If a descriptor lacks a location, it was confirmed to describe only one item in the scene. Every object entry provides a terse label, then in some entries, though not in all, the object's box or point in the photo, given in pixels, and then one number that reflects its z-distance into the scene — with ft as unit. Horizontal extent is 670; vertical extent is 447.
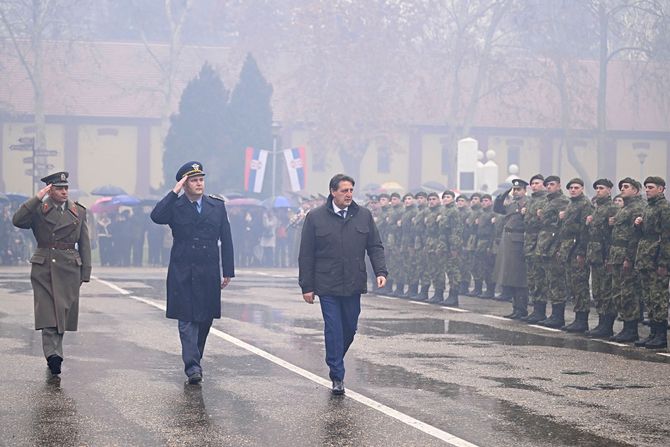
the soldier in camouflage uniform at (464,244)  84.12
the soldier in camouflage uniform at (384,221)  87.61
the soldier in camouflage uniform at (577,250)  57.62
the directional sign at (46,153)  132.00
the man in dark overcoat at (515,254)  64.64
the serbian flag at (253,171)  151.84
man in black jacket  38.45
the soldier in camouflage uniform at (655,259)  50.98
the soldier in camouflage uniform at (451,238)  76.48
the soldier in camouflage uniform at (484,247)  82.02
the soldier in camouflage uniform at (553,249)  59.88
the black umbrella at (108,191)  147.54
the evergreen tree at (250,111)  170.60
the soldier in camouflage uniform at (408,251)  82.43
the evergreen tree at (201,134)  168.14
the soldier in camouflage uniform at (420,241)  80.11
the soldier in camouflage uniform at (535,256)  61.31
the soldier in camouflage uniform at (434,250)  77.87
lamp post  155.84
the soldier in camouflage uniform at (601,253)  55.21
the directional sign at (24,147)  130.41
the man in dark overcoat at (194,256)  39.60
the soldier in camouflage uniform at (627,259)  52.95
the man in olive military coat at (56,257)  40.47
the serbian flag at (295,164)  151.12
